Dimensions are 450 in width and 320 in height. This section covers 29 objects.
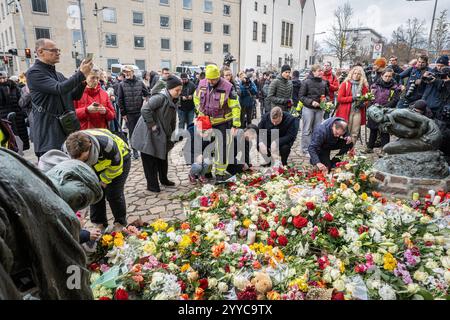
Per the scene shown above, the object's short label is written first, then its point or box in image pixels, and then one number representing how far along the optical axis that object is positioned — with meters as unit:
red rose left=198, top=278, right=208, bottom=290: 2.22
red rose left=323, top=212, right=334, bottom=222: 2.78
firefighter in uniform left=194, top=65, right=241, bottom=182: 5.16
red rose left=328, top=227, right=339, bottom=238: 2.69
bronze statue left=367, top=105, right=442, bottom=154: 4.07
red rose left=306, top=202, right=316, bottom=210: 2.88
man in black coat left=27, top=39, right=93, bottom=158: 3.66
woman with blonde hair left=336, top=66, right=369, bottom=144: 6.92
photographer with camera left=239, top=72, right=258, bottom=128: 8.85
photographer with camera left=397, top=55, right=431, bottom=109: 6.45
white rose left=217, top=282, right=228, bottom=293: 2.21
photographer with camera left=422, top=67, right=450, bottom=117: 5.78
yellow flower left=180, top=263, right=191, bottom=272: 2.35
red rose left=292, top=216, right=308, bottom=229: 2.73
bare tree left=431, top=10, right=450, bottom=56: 21.53
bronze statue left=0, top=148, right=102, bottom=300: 0.87
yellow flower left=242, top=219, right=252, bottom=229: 3.14
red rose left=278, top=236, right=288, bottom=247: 2.71
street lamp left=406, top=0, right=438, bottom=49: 16.93
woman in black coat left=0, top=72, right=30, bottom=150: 6.43
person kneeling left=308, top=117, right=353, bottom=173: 4.87
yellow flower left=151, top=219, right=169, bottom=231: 2.99
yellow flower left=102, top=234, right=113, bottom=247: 2.77
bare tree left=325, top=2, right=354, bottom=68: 33.59
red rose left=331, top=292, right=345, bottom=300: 1.94
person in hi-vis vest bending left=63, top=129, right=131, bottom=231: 2.75
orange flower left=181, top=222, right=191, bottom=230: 3.14
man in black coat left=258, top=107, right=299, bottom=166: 5.79
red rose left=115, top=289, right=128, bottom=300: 2.01
